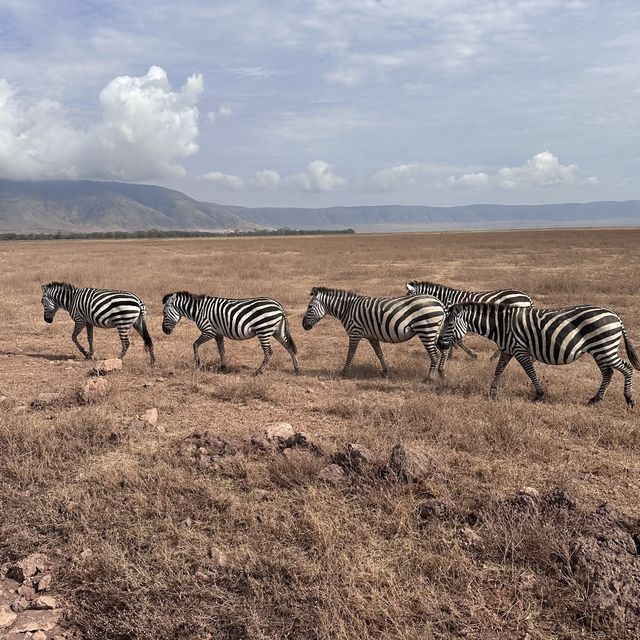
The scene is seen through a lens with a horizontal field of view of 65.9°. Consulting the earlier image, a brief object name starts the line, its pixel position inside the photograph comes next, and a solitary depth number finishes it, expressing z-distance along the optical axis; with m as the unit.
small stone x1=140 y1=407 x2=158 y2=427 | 6.49
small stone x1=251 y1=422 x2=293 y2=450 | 5.66
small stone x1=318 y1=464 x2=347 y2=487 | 4.82
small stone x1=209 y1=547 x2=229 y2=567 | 3.75
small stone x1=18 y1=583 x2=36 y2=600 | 3.56
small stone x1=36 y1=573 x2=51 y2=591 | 3.63
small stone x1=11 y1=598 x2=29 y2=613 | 3.44
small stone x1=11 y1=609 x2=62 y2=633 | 3.30
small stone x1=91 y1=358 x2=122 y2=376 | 9.02
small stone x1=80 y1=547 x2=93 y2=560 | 3.85
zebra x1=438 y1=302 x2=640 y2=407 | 7.35
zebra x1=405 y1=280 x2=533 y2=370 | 11.41
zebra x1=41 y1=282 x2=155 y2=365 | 10.48
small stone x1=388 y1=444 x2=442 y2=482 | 4.73
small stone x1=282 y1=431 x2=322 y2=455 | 5.56
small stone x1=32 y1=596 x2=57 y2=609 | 3.46
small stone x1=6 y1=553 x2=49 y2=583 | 3.74
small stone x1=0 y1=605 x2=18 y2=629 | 3.32
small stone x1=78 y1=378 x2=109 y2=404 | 7.16
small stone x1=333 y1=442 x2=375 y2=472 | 5.01
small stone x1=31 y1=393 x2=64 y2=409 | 7.04
